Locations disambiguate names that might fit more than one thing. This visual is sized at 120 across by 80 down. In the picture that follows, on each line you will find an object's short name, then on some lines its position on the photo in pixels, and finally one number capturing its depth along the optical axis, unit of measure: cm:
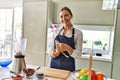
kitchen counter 128
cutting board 134
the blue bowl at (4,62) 146
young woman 168
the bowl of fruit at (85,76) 106
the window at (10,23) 353
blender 137
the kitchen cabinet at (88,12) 266
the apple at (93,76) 107
